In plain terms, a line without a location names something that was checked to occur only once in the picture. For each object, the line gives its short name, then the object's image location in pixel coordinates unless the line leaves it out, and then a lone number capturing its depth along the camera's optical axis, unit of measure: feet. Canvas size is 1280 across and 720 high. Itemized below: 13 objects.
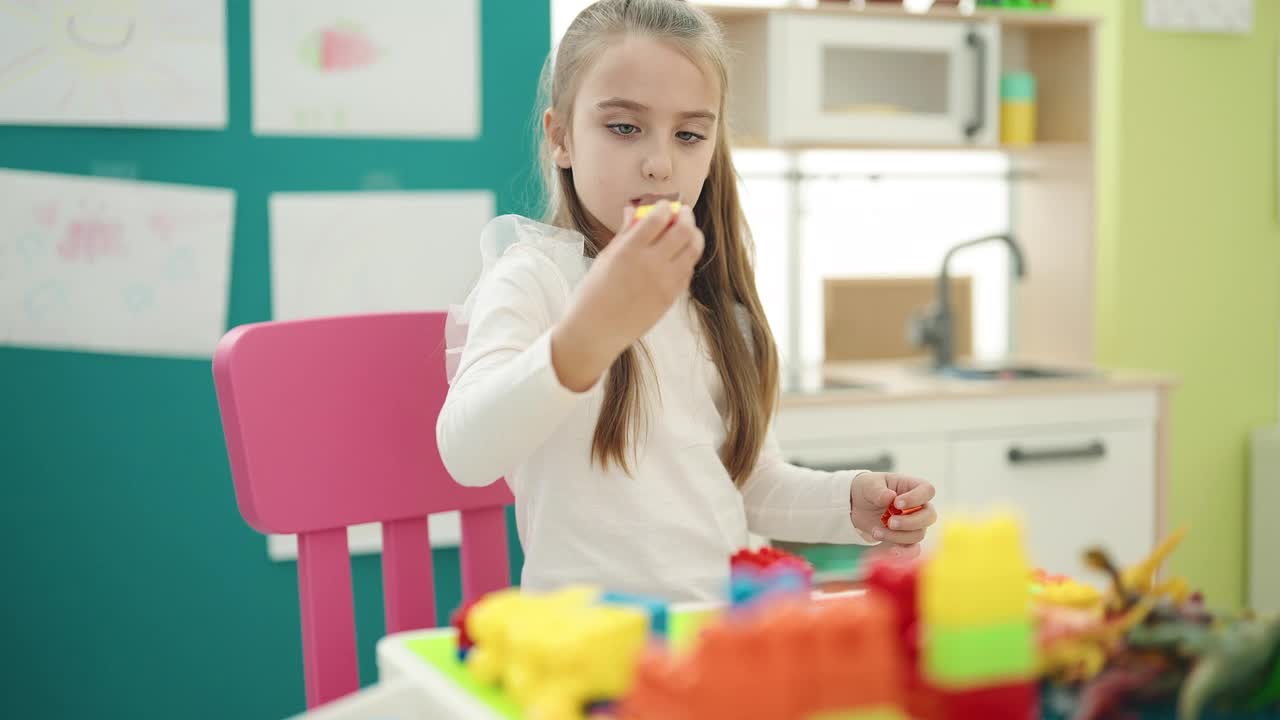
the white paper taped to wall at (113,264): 5.79
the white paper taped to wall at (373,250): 6.11
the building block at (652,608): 1.97
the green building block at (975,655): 1.57
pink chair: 3.40
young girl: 3.59
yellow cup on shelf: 9.65
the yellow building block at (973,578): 1.56
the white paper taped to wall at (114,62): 5.75
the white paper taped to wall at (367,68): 6.09
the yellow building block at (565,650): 1.74
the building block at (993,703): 1.60
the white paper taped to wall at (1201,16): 9.90
